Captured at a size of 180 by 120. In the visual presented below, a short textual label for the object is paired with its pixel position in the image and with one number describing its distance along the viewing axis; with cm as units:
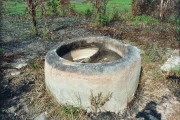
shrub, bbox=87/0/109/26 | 837
